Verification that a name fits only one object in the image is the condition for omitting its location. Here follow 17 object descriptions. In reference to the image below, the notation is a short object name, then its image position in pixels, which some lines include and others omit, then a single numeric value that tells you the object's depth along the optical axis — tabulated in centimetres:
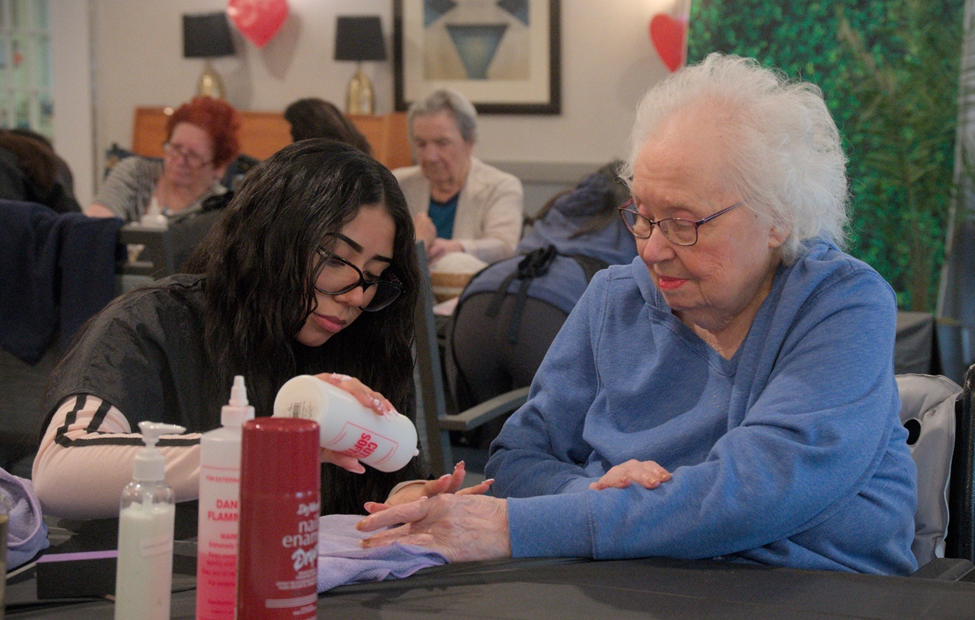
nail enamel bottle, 79
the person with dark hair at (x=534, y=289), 295
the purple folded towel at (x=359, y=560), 109
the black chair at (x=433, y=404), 244
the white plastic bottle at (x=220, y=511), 85
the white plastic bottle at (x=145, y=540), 83
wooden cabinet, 618
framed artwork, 625
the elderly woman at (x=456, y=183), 443
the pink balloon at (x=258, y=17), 664
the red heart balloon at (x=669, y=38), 589
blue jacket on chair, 282
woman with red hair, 440
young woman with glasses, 143
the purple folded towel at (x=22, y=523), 110
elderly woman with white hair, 125
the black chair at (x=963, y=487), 149
